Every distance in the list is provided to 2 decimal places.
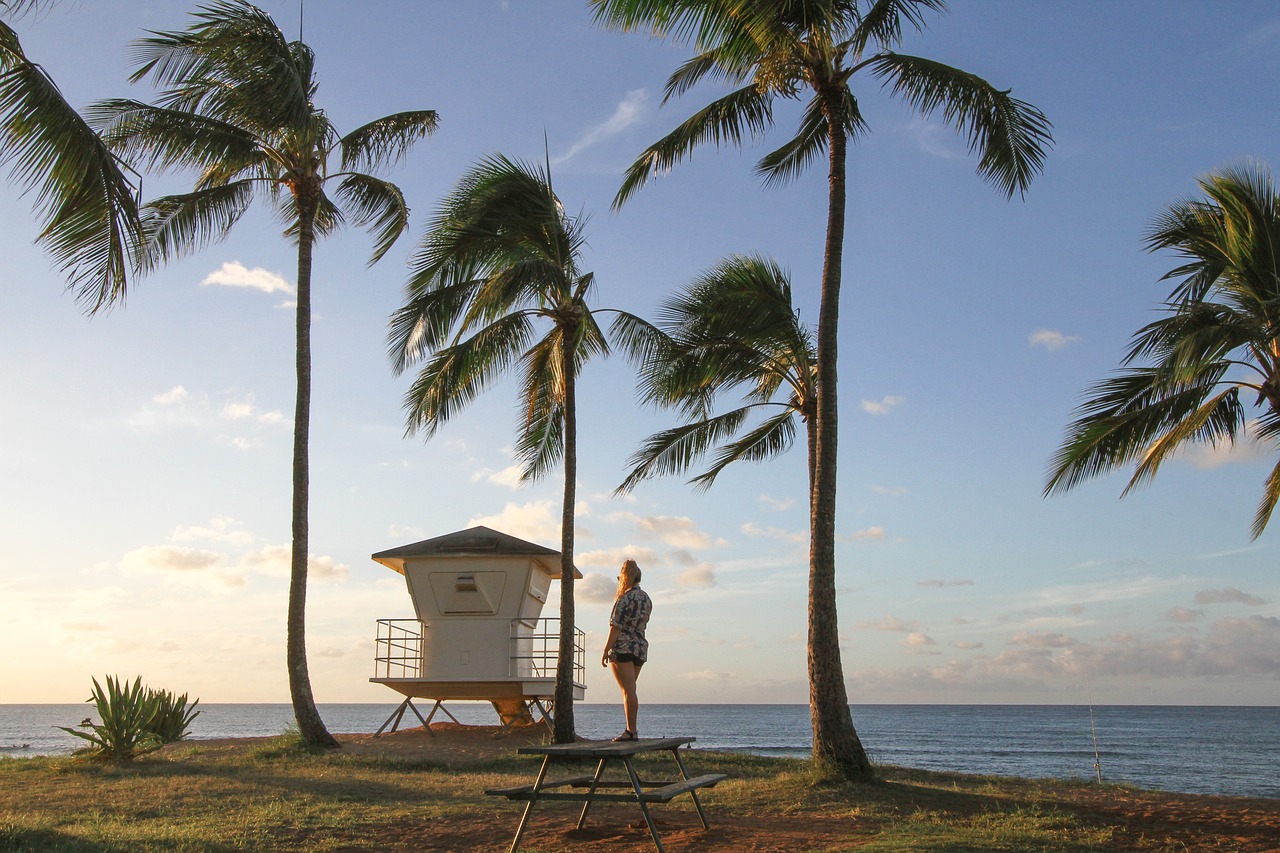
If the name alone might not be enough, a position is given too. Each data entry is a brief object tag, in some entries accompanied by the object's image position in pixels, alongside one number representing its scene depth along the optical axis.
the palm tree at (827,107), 11.02
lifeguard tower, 19.45
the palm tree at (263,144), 14.56
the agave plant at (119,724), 13.20
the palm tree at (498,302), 16.34
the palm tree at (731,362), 14.34
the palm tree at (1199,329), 10.38
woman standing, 8.68
